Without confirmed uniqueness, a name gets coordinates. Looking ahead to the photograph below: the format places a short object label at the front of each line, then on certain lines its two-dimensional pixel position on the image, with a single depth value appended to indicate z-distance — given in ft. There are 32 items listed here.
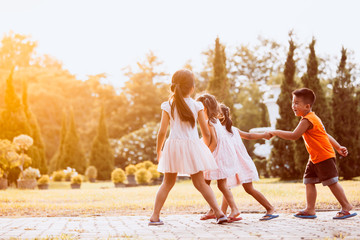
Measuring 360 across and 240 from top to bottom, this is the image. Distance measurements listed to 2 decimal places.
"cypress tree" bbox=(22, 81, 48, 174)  64.18
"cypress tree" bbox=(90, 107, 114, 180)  84.94
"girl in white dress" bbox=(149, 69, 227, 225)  16.53
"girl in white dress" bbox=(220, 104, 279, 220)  18.24
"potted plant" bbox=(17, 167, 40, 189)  53.18
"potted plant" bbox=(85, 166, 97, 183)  77.61
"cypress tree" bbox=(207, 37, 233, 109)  61.41
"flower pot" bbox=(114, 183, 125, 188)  60.54
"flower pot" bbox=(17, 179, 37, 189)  53.16
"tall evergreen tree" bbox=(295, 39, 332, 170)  52.31
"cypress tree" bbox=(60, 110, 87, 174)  87.86
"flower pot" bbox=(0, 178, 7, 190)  52.08
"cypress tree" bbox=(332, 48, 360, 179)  53.62
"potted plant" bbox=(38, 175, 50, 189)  55.88
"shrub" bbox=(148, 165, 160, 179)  62.28
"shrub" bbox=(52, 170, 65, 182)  73.51
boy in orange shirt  17.79
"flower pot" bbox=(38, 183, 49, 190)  56.04
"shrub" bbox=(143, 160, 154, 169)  70.28
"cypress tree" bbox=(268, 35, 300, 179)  55.57
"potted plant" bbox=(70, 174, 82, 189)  58.44
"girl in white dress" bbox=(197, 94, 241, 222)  17.81
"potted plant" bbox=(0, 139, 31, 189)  51.83
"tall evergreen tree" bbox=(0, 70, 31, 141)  62.69
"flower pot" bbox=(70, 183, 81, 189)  58.44
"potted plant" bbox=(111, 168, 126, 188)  60.18
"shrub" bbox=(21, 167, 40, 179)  53.65
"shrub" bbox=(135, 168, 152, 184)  58.70
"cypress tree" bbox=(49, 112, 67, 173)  89.58
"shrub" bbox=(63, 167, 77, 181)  75.60
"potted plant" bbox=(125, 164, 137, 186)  65.05
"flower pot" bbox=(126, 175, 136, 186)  64.91
